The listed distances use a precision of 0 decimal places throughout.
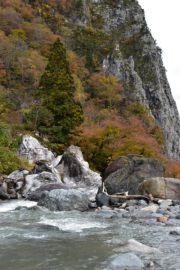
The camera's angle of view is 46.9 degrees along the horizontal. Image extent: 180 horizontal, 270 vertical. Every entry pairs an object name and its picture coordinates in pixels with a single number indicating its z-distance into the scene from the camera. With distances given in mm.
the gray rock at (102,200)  9269
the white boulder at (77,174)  13320
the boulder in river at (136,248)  3717
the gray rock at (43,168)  13086
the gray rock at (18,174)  13173
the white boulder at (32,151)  16719
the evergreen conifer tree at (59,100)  20678
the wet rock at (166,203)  8195
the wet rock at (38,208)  7902
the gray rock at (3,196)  10781
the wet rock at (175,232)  4745
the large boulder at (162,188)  9078
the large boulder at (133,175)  10156
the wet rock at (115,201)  9064
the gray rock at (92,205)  9235
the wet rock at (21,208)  8039
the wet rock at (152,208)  7239
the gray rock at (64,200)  8289
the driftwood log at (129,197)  8641
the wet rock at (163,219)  6058
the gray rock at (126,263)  2984
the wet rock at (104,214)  7011
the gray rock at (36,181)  11523
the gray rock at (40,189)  10121
